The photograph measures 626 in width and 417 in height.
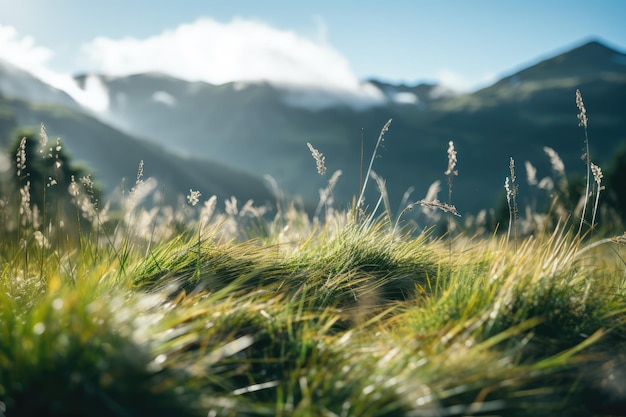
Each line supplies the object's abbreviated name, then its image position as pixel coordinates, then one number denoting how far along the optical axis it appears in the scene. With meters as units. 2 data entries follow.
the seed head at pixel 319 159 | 4.21
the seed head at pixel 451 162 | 3.97
